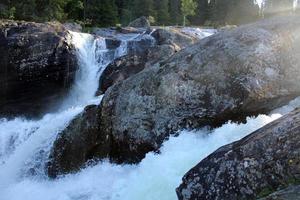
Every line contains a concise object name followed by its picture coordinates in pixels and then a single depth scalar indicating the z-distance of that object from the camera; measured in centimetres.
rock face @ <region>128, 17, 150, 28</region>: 2899
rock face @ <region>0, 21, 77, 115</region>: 1426
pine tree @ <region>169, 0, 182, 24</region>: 4526
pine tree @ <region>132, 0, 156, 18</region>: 4068
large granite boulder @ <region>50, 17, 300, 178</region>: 712
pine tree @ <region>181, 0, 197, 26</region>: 3868
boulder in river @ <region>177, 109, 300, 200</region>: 449
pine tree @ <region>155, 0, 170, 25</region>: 4281
